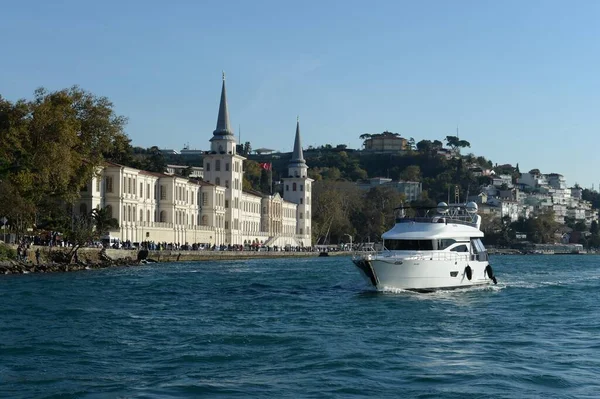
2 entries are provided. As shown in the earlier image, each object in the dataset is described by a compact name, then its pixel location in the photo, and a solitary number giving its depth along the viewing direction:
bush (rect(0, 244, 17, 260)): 65.44
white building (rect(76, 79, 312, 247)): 101.69
